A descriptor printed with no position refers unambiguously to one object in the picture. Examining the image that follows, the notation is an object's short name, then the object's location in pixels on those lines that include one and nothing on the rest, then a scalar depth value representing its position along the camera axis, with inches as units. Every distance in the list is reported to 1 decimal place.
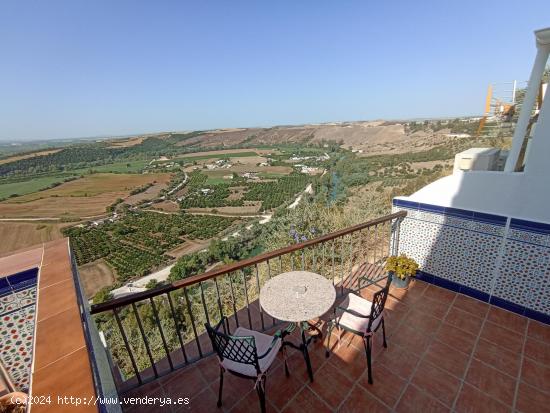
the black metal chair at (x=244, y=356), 64.5
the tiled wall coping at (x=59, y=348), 29.5
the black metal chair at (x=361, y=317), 78.9
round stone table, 76.8
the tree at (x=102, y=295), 784.1
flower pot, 127.6
